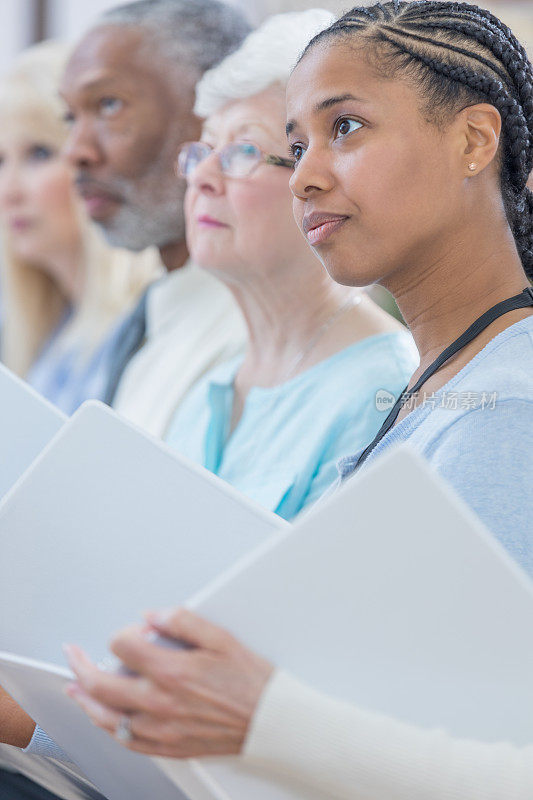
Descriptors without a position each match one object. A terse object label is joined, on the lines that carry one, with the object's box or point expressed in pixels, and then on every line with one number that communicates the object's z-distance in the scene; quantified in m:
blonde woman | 4.39
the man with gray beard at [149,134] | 3.41
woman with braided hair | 1.97
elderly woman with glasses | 2.47
